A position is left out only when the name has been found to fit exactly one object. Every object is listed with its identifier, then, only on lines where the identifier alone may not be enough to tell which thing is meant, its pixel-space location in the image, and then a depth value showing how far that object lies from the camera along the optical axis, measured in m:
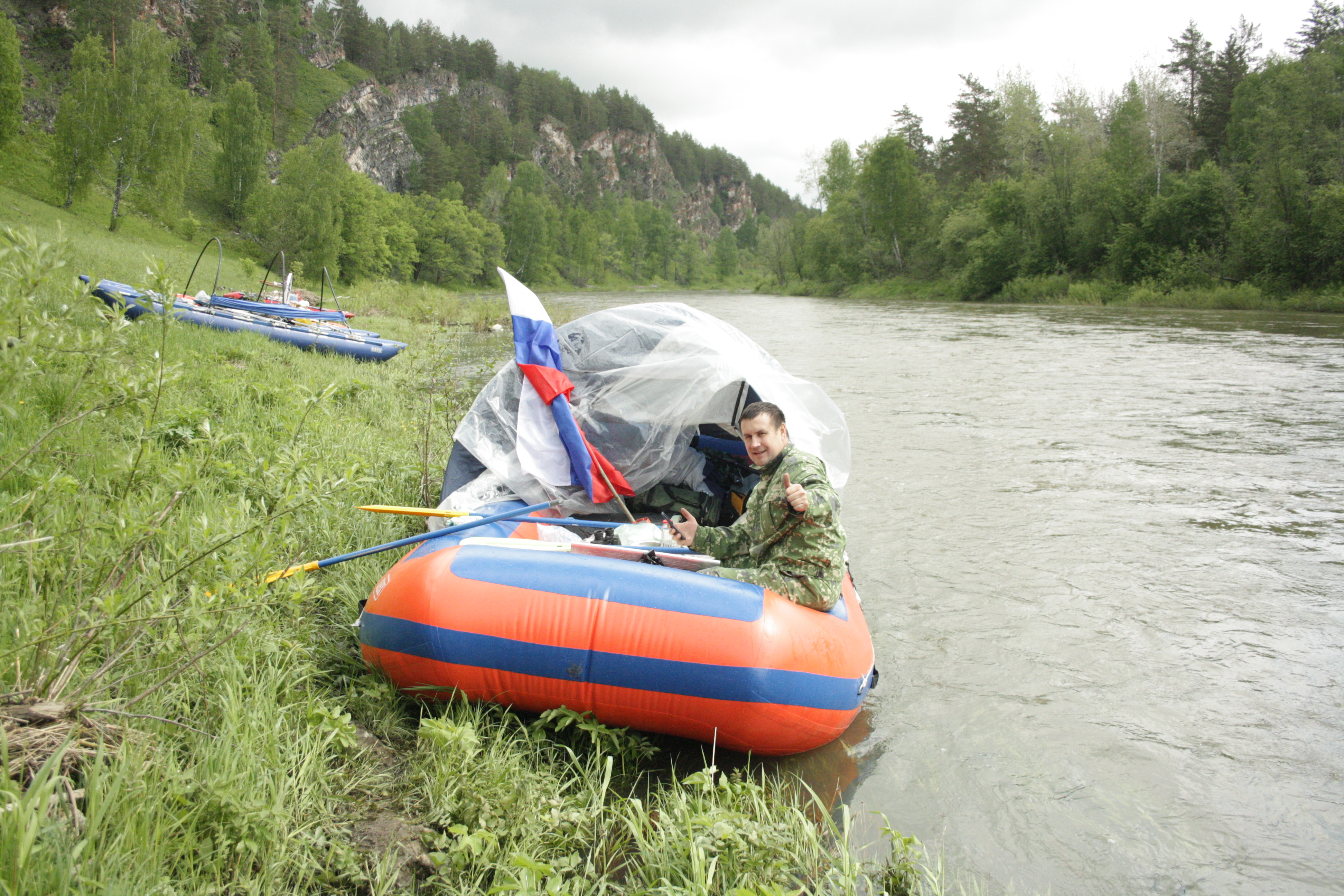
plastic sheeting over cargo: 5.09
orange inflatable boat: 3.31
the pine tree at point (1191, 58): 39.38
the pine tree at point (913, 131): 61.16
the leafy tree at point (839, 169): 62.69
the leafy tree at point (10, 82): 23.94
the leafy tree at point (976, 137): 50.47
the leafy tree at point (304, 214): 33.75
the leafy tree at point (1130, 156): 33.78
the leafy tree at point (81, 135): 28.19
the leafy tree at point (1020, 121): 42.91
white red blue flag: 5.20
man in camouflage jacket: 3.67
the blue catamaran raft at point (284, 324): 11.17
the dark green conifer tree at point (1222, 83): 36.25
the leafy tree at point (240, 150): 40.28
